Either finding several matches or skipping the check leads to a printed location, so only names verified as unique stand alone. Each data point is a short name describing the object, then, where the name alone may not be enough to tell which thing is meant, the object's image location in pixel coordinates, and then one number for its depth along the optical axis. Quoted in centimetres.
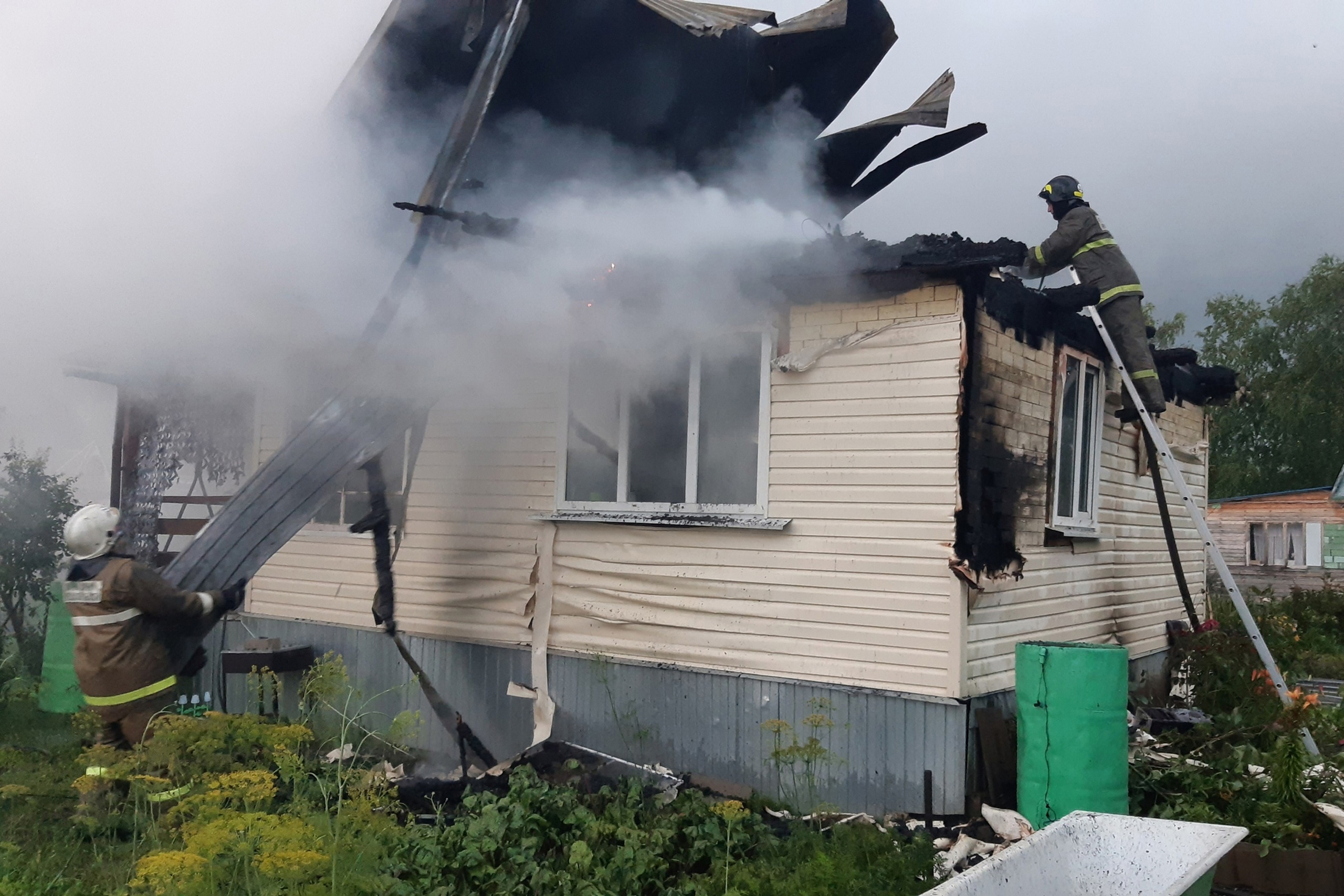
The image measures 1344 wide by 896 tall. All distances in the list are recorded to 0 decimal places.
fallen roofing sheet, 618
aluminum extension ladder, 661
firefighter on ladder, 748
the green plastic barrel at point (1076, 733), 567
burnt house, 618
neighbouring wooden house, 2400
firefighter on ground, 570
